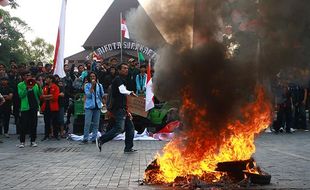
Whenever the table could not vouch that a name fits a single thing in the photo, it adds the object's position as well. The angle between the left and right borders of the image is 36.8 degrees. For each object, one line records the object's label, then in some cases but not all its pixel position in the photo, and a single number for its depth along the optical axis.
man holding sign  10.52
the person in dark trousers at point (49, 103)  14.16
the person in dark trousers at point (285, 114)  16.45
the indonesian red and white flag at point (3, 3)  10.41
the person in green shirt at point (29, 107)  12.23
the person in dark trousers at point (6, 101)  14.80
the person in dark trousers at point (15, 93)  15.30
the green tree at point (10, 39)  51.05
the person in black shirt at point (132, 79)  15.43
